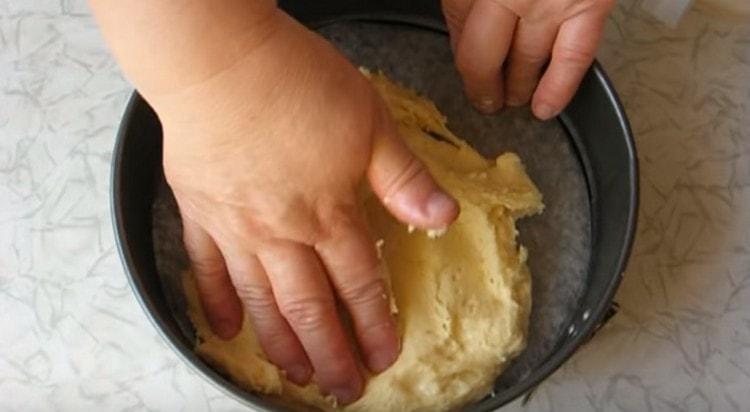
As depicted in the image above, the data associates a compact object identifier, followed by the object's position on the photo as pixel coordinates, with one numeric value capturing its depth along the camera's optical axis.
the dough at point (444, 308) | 0.59
